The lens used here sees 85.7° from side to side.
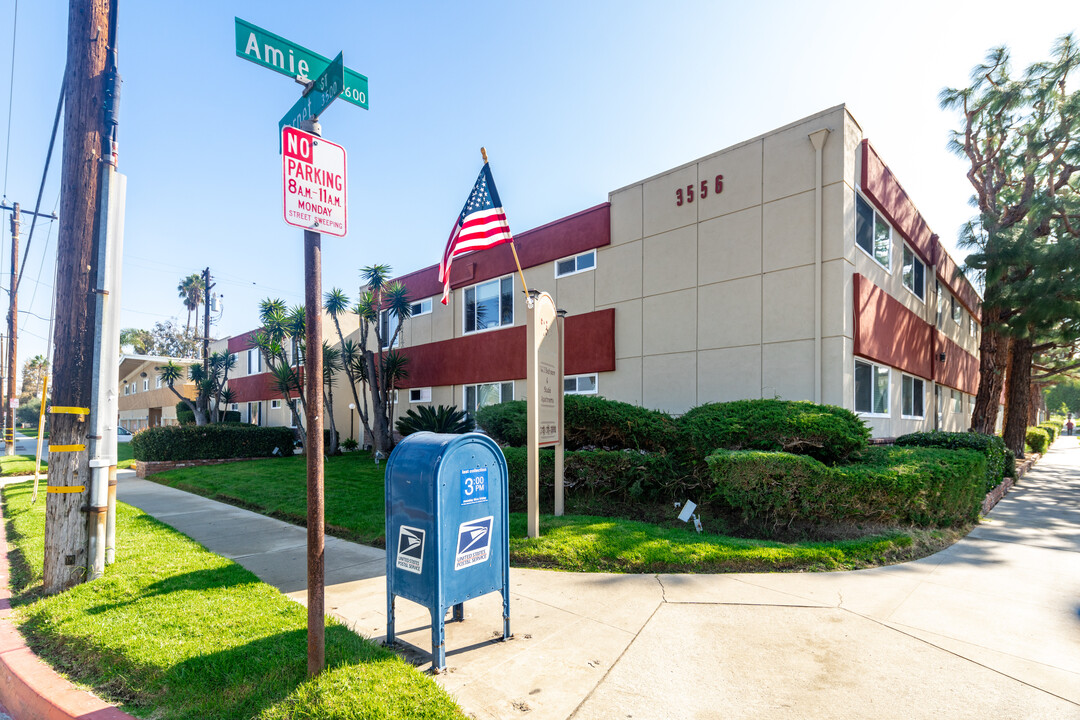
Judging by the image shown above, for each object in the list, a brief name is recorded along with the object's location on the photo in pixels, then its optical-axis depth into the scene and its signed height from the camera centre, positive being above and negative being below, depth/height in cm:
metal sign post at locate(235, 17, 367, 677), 330 +109
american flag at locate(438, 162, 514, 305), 778 +225
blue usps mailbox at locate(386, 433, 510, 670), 379 -92
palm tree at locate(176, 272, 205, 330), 6262 +1069
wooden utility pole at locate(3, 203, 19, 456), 2257 +226
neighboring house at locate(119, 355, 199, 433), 3762 -30
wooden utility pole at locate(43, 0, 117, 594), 553 +112
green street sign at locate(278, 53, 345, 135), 341 +179
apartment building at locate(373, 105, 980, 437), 1009 +222
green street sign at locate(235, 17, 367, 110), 338 +202
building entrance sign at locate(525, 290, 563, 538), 674 +9
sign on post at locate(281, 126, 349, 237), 327 +120
